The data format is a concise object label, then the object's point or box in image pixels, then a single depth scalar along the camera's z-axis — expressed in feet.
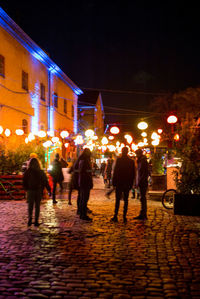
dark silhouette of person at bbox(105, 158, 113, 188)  65.00
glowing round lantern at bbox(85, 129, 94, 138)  81.51
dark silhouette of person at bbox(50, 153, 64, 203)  42.63
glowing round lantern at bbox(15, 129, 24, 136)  58.59
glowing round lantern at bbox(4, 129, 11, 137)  55.06
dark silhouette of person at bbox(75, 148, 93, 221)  30.55
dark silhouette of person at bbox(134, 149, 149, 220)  31.97
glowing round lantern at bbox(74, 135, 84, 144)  83.79
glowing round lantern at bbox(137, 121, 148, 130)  71.31
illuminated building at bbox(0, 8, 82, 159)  60.32
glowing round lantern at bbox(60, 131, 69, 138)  75.46
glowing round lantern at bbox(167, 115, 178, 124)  56.24
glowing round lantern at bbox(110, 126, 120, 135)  73.27
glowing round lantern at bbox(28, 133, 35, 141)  61.98
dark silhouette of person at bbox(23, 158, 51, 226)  27.68
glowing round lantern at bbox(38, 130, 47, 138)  65.28
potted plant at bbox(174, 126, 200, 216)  33.37
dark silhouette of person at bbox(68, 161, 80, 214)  32.71
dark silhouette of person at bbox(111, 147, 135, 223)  30.45
